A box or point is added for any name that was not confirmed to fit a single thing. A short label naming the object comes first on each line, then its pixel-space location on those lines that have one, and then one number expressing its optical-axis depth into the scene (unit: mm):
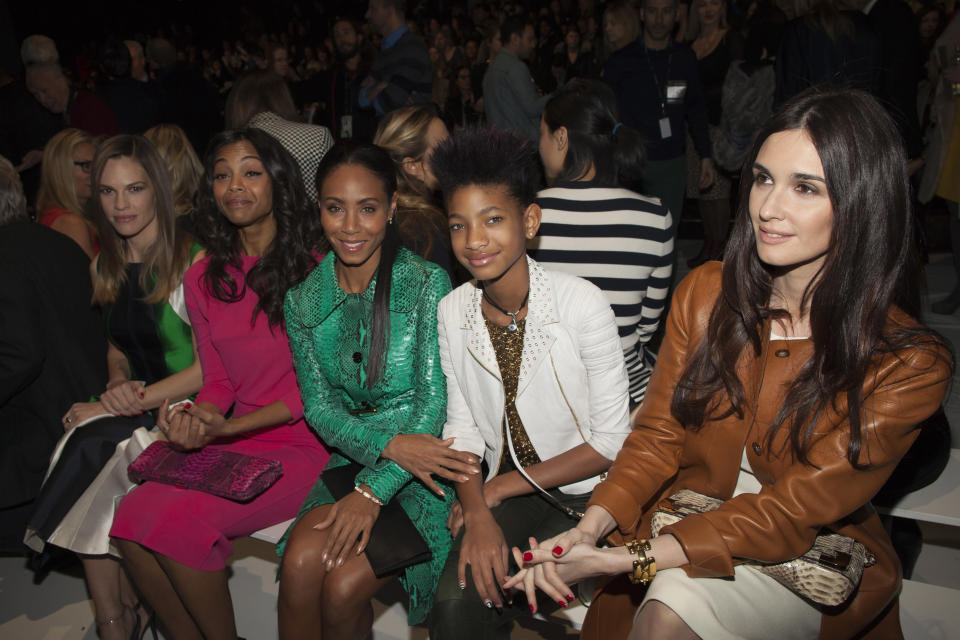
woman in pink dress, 1965
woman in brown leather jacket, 1345
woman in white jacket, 1795
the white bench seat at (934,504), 1854
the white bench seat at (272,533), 2049
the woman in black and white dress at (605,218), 2232
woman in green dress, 1889
